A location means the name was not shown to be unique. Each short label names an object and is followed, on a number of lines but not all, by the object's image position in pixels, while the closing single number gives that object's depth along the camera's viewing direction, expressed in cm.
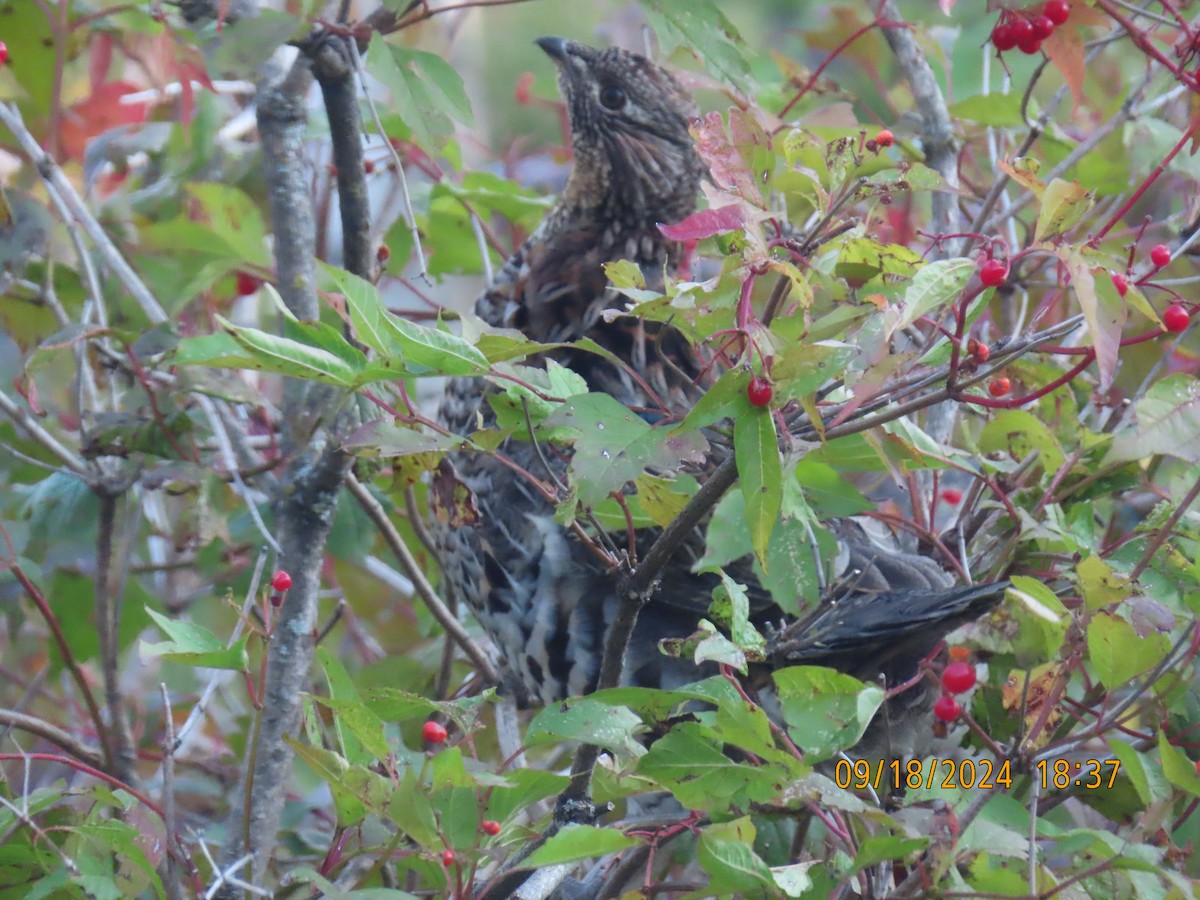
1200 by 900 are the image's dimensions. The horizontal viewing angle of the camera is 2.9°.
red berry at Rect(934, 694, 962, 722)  880
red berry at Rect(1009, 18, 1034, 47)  890
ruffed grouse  906
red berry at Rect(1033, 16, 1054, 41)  890
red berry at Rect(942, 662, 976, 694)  879
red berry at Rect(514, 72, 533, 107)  1011
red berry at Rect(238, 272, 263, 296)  915
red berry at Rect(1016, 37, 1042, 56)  890
